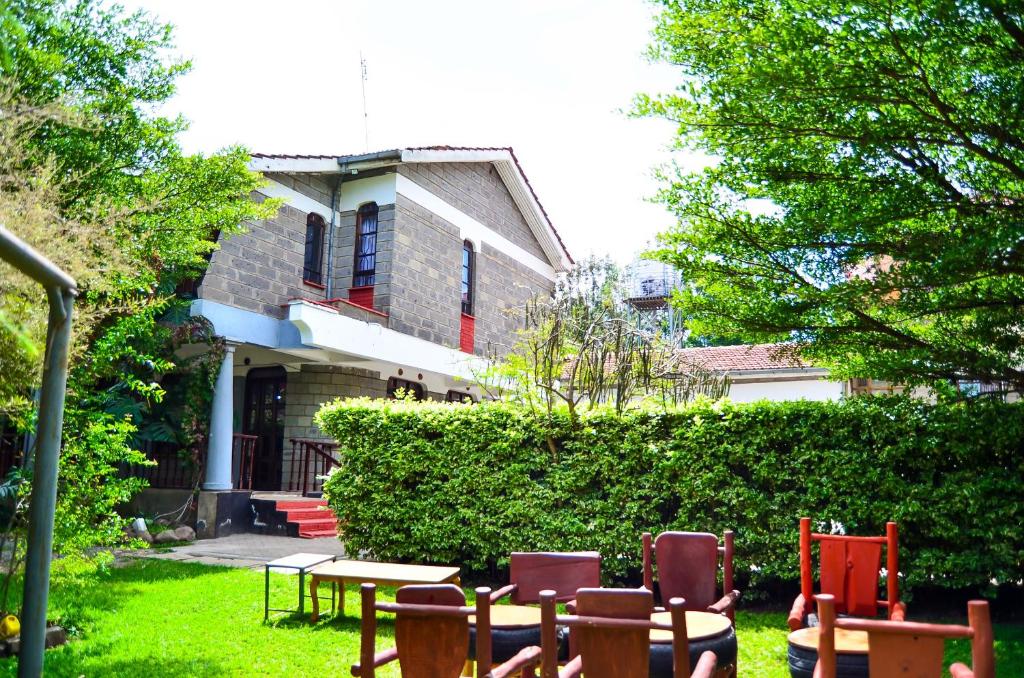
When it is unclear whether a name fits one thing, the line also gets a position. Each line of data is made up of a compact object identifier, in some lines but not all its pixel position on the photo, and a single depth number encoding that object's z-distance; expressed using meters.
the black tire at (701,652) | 3.86
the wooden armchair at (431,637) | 3.27
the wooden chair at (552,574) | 4.94
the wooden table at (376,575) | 6.68
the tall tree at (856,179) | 5.33
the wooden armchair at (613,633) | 3.10
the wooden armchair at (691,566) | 5.13
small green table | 7.11
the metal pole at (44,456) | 2.32
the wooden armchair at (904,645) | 2.66
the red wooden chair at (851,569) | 5.16
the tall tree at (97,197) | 4.98
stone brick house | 13.30
